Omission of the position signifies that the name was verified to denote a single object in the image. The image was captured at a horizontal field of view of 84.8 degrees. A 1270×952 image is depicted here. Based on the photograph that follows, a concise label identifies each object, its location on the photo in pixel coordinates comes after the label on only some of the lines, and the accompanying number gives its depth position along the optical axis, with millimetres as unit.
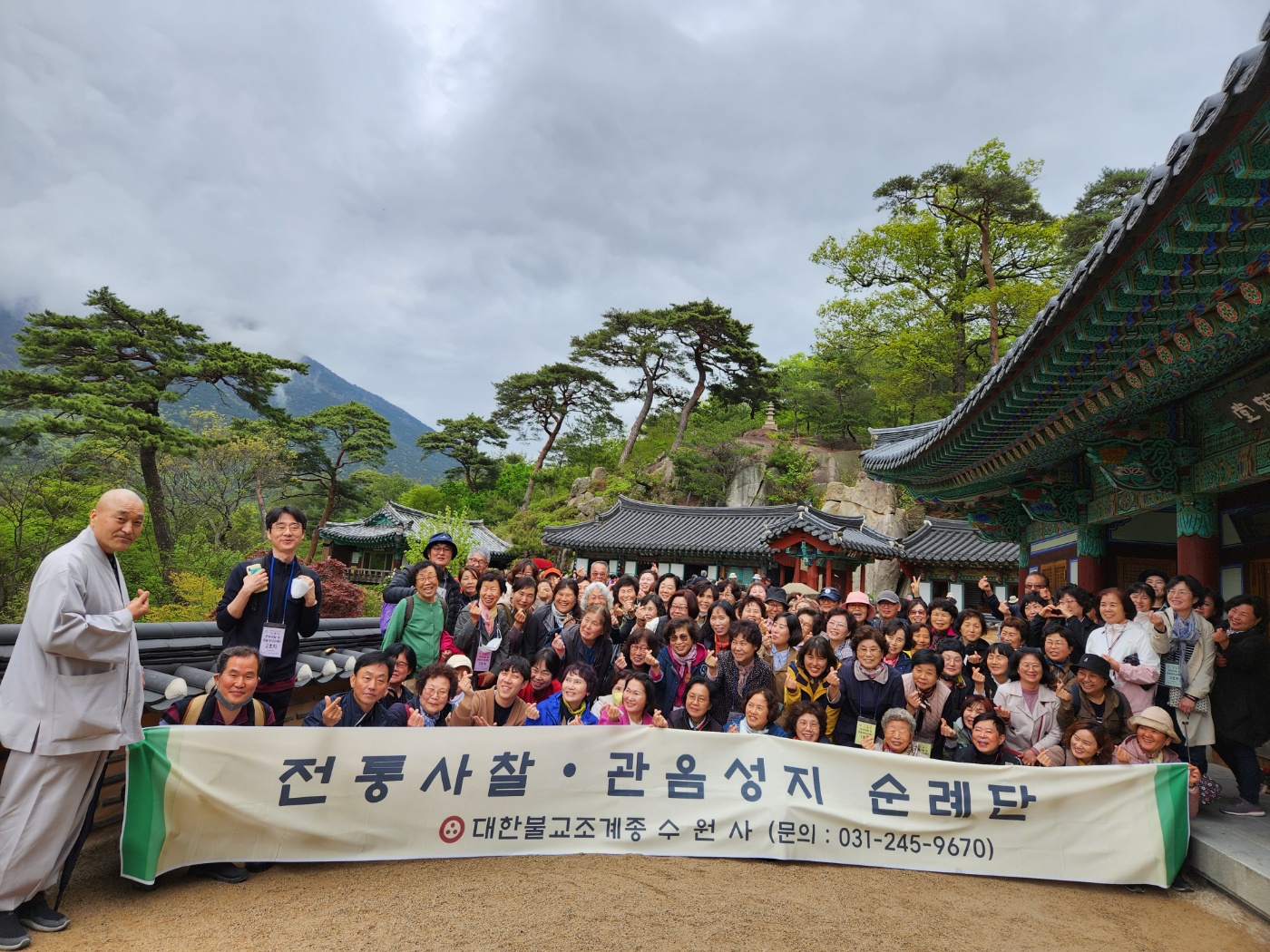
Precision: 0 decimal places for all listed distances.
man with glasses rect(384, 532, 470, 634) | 5969
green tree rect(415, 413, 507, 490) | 46531
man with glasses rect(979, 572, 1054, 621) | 8312
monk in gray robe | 3141
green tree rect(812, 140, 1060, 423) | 24875
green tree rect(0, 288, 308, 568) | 22844
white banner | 4070
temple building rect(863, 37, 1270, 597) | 3434
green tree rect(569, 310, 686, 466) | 40406
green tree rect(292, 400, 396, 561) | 42594
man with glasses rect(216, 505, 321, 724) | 4367
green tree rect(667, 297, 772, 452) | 38188
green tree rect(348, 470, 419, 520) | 47031
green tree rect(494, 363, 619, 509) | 43219
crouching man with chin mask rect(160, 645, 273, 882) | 4008
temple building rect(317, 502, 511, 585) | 36375
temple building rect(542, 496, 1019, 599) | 20111
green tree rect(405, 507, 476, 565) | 32188
